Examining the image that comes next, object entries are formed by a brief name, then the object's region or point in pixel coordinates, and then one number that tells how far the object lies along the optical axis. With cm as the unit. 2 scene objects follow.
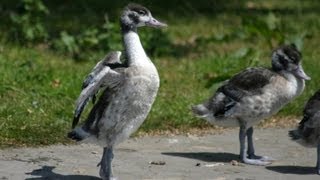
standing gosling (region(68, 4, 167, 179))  1431
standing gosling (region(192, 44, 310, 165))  1650
